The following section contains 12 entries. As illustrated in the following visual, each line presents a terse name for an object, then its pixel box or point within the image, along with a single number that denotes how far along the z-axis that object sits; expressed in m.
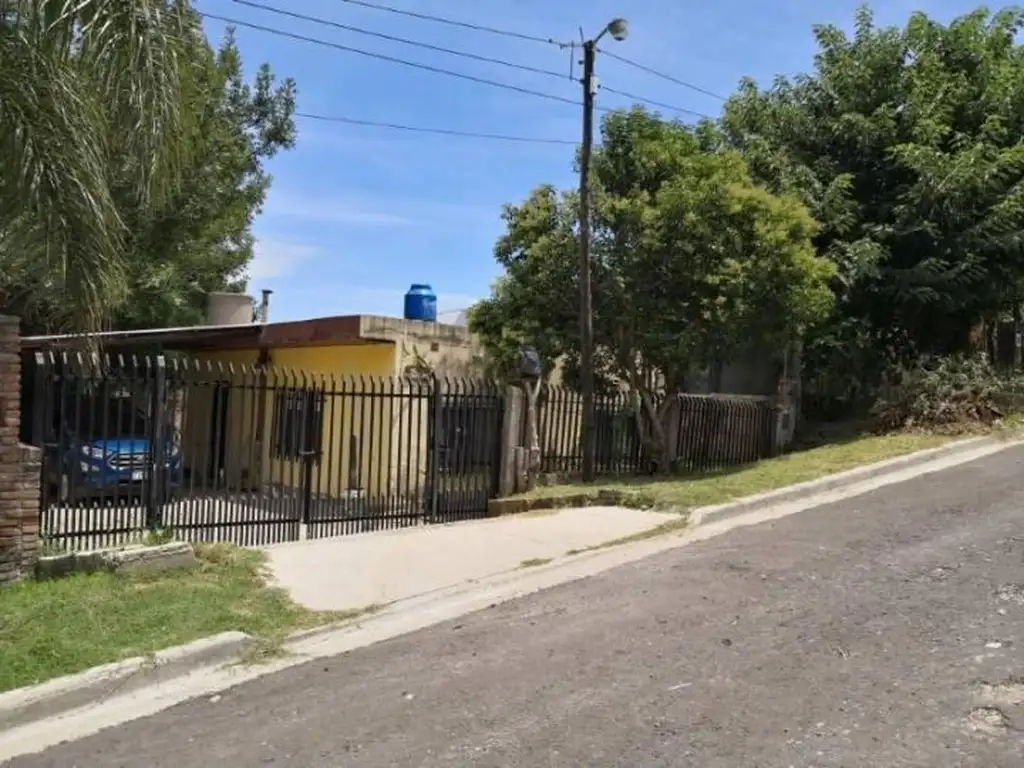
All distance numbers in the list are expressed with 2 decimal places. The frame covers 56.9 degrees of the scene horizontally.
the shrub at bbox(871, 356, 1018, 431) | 15.08
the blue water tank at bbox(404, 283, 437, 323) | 16.38
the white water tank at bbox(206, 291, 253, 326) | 18.02
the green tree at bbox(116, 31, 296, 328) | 17.42
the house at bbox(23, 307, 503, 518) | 10.12
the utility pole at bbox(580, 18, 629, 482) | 12.61
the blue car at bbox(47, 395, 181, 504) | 8.13
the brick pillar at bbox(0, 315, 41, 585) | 7.28
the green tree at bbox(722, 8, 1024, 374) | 15.52
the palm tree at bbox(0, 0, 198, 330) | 6.38
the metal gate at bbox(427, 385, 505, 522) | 11.71
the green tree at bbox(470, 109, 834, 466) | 12.70
